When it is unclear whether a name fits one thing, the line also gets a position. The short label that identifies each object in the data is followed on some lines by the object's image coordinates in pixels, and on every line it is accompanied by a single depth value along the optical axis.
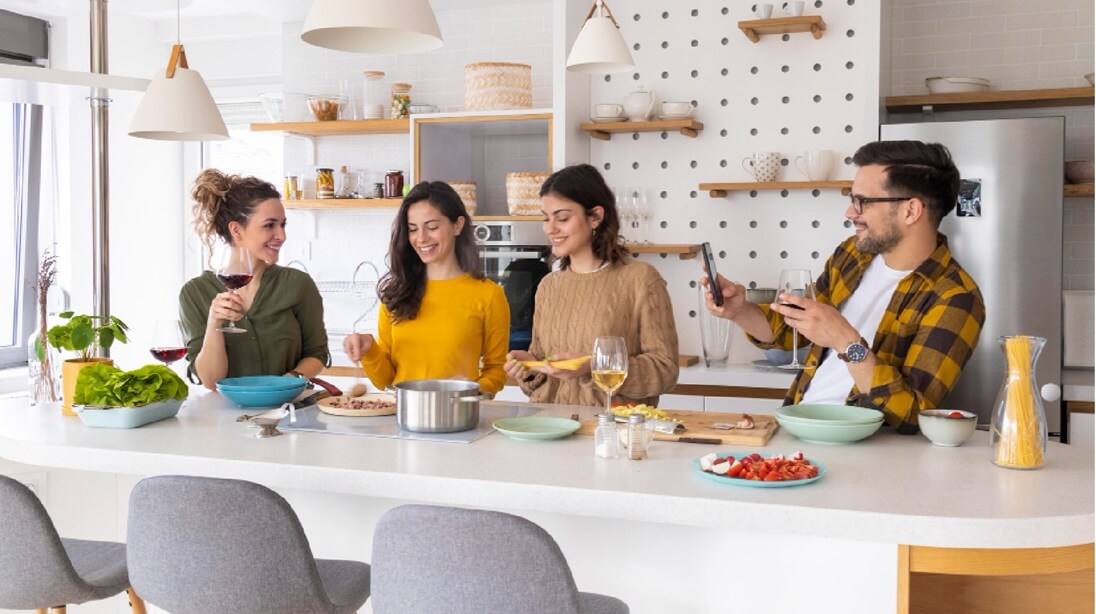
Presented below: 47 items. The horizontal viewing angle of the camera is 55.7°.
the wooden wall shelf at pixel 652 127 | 4.66
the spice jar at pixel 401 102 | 5.26
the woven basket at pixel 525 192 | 4.79
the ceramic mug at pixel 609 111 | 4.73
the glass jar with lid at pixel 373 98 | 5.29
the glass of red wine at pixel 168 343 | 2.55
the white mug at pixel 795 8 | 4.47
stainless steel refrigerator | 4.12
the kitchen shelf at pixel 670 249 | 4.65
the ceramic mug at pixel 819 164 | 4.44
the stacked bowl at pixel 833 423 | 2.23
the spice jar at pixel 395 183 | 5.24
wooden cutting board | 2.26
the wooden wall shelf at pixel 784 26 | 4.43
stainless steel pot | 2.36
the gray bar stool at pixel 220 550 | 1.92
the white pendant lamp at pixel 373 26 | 2.13
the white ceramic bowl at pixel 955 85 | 4.55
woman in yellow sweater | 3.15
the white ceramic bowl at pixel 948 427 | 2.25
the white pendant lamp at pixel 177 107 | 2.86
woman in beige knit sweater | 3.02
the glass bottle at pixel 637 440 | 2.13
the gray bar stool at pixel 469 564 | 1.66
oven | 4.86
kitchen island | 1.77
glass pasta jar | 2.04
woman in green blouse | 3.13
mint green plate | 2.30
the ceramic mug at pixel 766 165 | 4.56
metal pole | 3.35
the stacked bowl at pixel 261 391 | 2.73
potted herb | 2.63
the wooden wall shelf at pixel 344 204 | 5.25
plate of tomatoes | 1.90
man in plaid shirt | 2.35
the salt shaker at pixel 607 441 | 2.14
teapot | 4.73
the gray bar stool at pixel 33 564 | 2.09
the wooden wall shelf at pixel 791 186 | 4.43
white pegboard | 4.60
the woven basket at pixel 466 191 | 5.02
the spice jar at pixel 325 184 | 5.38
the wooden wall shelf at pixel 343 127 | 5.25
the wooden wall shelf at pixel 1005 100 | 4.43
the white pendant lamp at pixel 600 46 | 3.19
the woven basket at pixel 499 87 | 4.91
